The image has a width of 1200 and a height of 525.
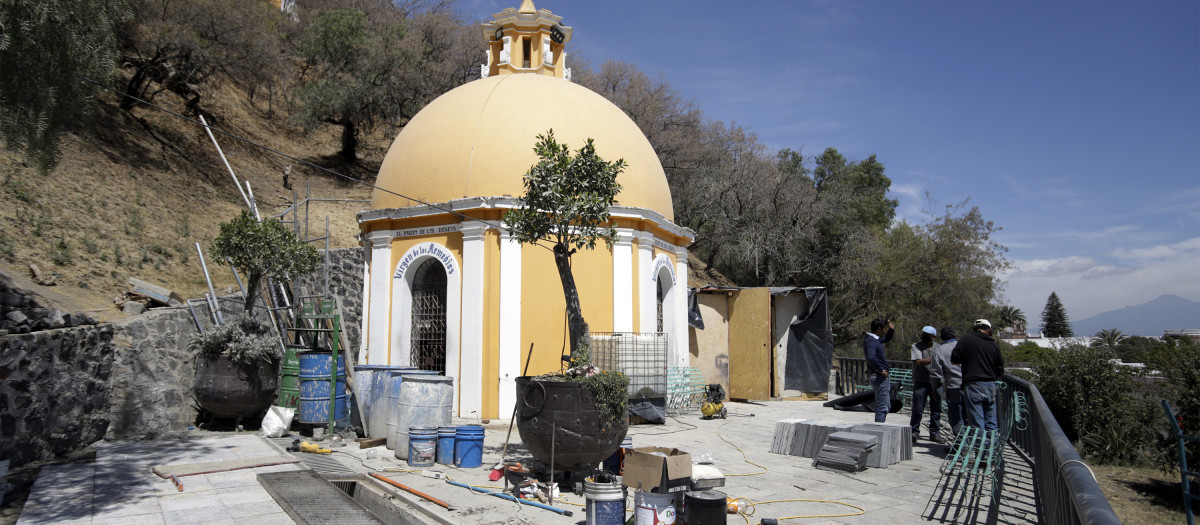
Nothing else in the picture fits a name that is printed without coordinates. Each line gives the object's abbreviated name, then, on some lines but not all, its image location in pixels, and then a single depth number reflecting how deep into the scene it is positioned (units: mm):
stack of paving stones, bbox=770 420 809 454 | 9148
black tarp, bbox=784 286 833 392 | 17656
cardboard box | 6156
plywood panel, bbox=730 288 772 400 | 16750
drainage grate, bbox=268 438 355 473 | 7900
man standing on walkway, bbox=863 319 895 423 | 10781
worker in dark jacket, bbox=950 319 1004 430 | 8062
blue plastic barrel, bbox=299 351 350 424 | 10242
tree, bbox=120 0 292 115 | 21469
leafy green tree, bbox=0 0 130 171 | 6793
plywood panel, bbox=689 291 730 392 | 17047
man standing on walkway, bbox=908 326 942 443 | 10039
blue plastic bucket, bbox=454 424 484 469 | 8125
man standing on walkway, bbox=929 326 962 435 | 8977
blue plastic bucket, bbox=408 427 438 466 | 8180
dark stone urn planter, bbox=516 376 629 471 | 6879
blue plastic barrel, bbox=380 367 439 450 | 8727
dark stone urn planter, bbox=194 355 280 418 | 10344
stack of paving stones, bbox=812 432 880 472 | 7938
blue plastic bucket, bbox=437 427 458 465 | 8297
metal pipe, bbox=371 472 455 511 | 6348
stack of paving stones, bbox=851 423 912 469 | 8258
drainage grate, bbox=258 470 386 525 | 6164
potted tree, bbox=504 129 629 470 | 6910
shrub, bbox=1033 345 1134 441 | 11328
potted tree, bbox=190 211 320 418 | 10391
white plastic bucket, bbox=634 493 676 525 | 5152
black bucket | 5102
